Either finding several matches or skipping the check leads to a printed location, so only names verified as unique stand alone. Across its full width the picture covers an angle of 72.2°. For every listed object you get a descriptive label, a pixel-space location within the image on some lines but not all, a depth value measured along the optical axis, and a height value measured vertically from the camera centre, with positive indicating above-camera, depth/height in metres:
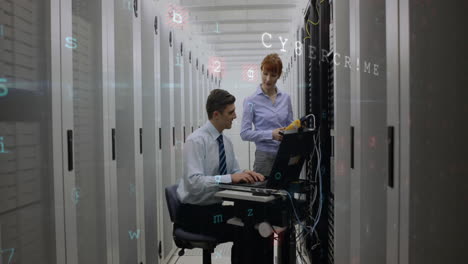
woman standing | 2.51 +0.06
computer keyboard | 1.78 -0.34
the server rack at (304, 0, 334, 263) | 2.38 -0.16
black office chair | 1.84 -0.66
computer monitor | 1.63 -0.18
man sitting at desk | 1.83 -0.30
